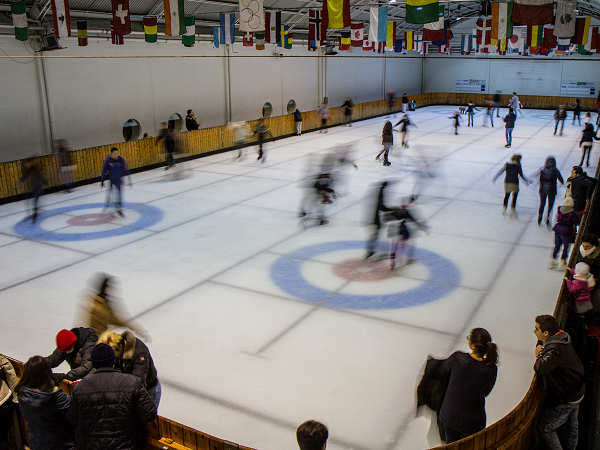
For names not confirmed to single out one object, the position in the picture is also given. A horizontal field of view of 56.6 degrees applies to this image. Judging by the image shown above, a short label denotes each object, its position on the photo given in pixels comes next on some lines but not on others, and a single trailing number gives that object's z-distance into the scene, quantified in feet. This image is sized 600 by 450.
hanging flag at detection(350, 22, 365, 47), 78.02
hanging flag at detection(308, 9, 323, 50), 68.90
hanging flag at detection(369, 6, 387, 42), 63.41
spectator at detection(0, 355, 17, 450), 15.46
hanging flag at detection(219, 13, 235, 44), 67.21
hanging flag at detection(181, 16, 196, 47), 61.16
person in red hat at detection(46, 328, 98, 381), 15.81
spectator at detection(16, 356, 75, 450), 13.74
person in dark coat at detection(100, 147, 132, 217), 43.04
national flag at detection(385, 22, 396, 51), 75.41
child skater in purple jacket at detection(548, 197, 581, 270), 31.12
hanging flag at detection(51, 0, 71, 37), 46.16
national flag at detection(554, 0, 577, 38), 55.36
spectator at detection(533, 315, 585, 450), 14.96
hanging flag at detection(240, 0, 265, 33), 49.24
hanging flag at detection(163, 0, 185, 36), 51.70
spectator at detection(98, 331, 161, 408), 15.42
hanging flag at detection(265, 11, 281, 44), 67.41
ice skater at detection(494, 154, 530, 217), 42.86
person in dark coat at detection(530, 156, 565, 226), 38.60
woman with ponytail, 13.74
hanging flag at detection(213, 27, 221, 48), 72.10
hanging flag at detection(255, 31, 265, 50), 72.62
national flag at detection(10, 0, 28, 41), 48.21
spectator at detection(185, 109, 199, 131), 72.74
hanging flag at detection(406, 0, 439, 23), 44.93
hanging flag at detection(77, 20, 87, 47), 55.16
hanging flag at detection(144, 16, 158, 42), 58.18
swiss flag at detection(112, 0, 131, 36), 49.62
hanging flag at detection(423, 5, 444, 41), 59.31
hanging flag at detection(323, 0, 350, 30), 53.93
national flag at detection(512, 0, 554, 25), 43.65
